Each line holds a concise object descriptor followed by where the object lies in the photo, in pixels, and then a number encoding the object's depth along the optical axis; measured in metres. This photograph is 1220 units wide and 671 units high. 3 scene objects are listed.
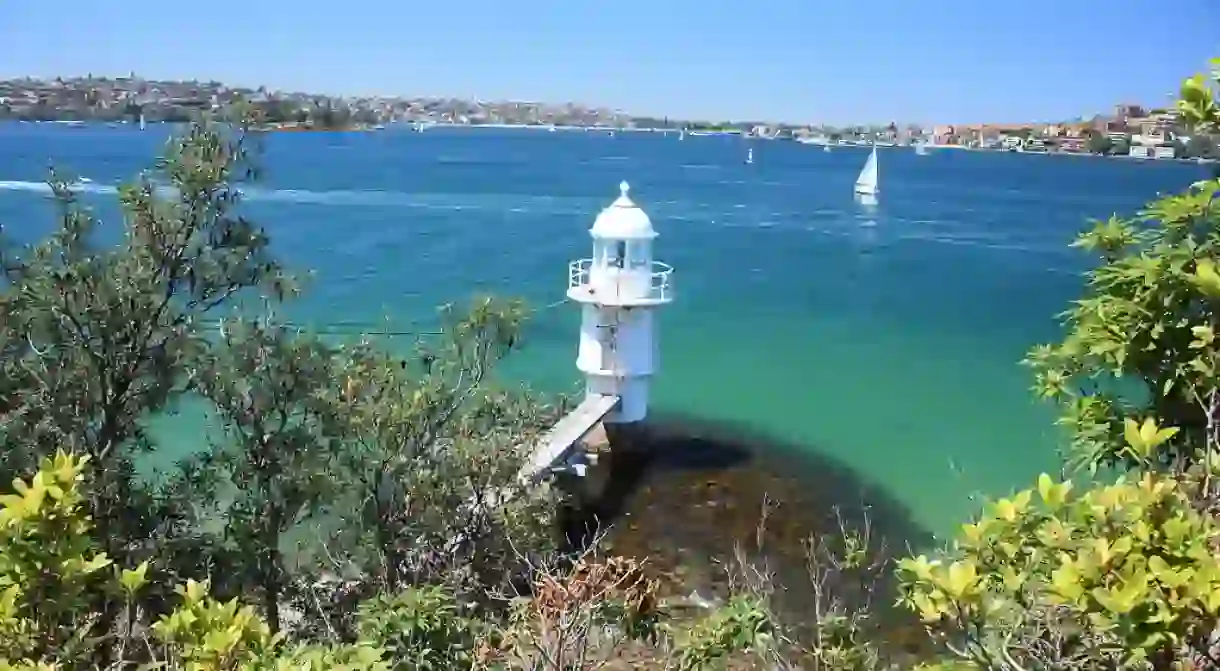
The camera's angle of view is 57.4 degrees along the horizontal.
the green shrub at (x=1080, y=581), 2.91
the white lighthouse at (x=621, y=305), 19.67
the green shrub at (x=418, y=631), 6.25
